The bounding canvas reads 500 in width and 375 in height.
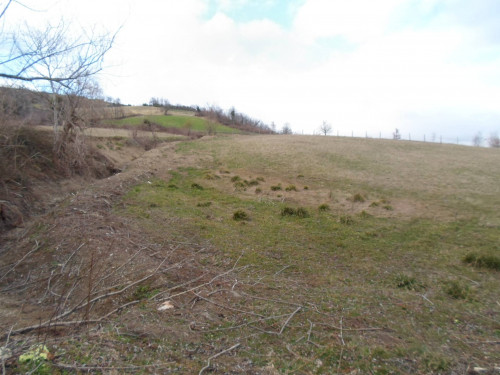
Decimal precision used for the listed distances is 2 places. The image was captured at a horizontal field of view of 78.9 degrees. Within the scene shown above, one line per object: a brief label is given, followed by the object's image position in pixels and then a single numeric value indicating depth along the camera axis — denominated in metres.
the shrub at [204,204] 10.93
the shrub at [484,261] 6.55
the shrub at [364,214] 10.46
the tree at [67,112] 12.34
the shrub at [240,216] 9.67
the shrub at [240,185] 14.26
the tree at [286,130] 81.19
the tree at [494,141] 62.39
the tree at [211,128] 39.51
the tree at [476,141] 68.44
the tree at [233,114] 66.25
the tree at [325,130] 75.06
